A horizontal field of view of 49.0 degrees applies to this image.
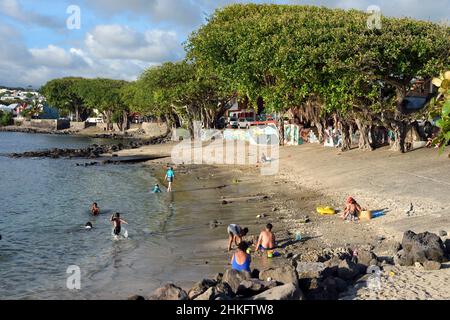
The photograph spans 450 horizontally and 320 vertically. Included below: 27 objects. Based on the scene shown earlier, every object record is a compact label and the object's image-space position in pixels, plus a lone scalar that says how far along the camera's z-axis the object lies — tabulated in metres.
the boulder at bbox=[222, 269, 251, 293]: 11.15
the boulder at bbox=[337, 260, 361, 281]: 12.06
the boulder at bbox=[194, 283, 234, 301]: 10.23
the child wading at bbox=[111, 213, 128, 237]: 19.35
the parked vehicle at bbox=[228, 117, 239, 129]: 67.00
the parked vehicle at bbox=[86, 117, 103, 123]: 132.70
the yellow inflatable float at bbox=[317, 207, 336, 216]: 20.95
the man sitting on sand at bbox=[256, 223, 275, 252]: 16.36
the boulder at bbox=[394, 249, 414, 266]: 12.84
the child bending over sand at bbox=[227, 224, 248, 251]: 16.64
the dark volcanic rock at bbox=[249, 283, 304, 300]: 10.02
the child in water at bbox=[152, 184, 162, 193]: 30.72
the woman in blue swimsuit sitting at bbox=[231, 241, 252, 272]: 13.20
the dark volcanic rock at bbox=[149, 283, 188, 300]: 10.56
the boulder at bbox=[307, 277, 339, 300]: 10.69
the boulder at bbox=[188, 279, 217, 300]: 10.89
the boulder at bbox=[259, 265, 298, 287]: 11.27
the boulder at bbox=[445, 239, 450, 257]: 13.38
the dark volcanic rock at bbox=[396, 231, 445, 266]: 12.80
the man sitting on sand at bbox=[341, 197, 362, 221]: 19.36
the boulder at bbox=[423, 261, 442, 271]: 12.34
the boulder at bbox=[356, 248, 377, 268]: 13.09
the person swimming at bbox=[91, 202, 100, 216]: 24.37
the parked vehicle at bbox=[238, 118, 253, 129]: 64.60
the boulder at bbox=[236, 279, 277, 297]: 10.80
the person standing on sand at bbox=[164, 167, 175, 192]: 30.72
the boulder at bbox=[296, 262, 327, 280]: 11.87
